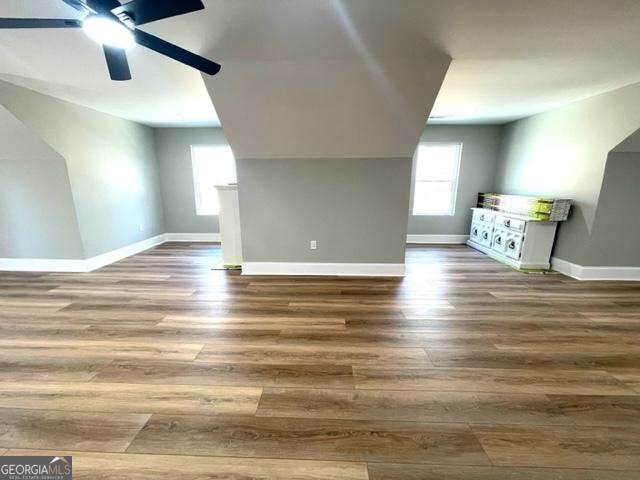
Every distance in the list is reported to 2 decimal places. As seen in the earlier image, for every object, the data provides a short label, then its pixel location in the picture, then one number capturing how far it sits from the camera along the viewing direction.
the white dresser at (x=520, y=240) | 3.94
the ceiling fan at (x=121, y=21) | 1.26
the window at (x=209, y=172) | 5.53
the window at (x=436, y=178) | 5.39
